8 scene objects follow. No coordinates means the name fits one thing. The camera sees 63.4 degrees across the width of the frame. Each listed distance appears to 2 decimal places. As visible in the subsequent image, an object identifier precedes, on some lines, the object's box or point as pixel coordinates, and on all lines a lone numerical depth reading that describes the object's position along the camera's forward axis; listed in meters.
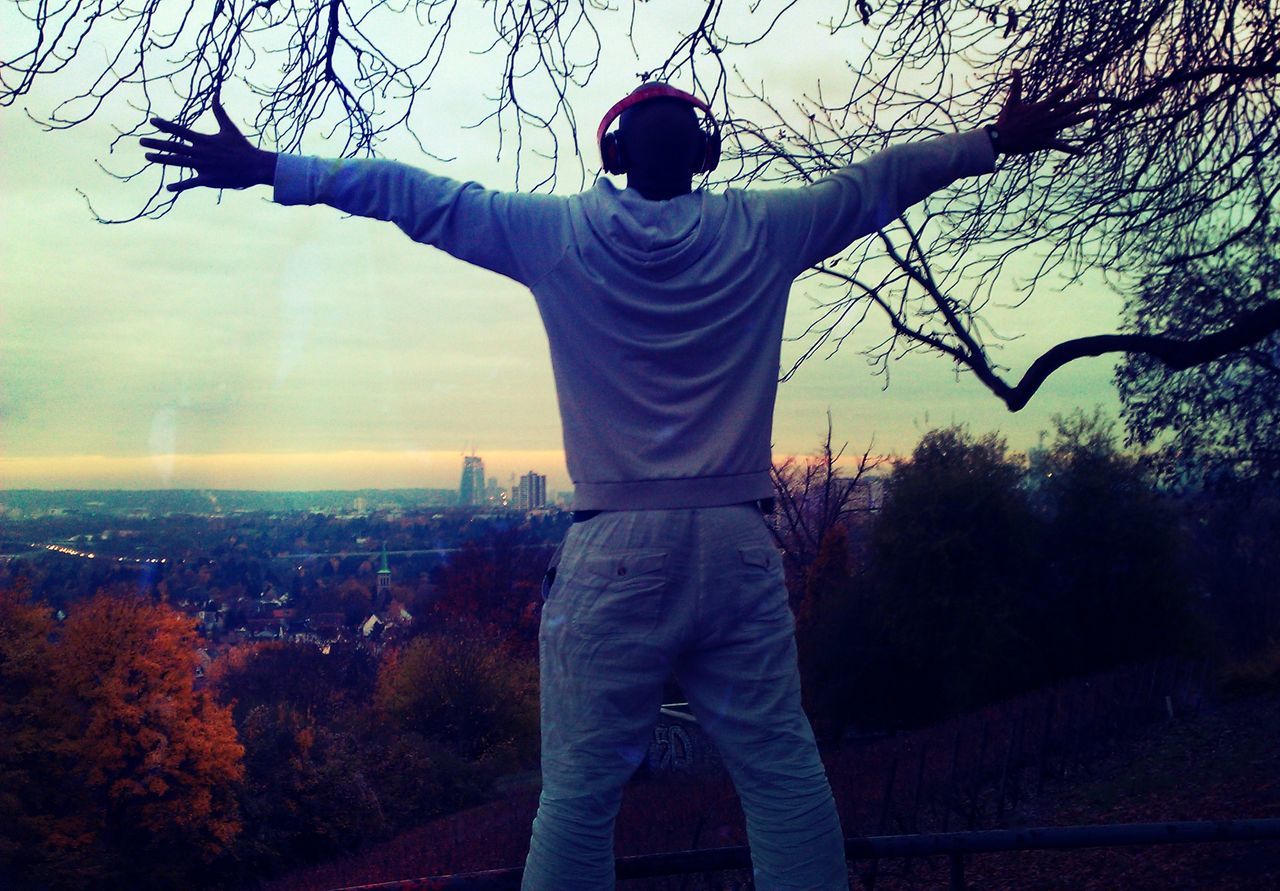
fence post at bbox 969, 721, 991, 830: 3.94
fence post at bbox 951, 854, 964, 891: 2.10
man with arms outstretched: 1.43
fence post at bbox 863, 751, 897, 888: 3.89
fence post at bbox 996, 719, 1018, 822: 4.88
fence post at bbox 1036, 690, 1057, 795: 5.76
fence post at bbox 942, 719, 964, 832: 4.98
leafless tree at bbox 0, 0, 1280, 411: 2.84
